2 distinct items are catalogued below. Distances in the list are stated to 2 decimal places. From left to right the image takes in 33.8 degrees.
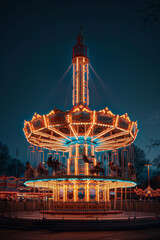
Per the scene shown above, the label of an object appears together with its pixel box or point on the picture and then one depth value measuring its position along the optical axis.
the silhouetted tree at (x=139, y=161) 45.75
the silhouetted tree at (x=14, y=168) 61.19
